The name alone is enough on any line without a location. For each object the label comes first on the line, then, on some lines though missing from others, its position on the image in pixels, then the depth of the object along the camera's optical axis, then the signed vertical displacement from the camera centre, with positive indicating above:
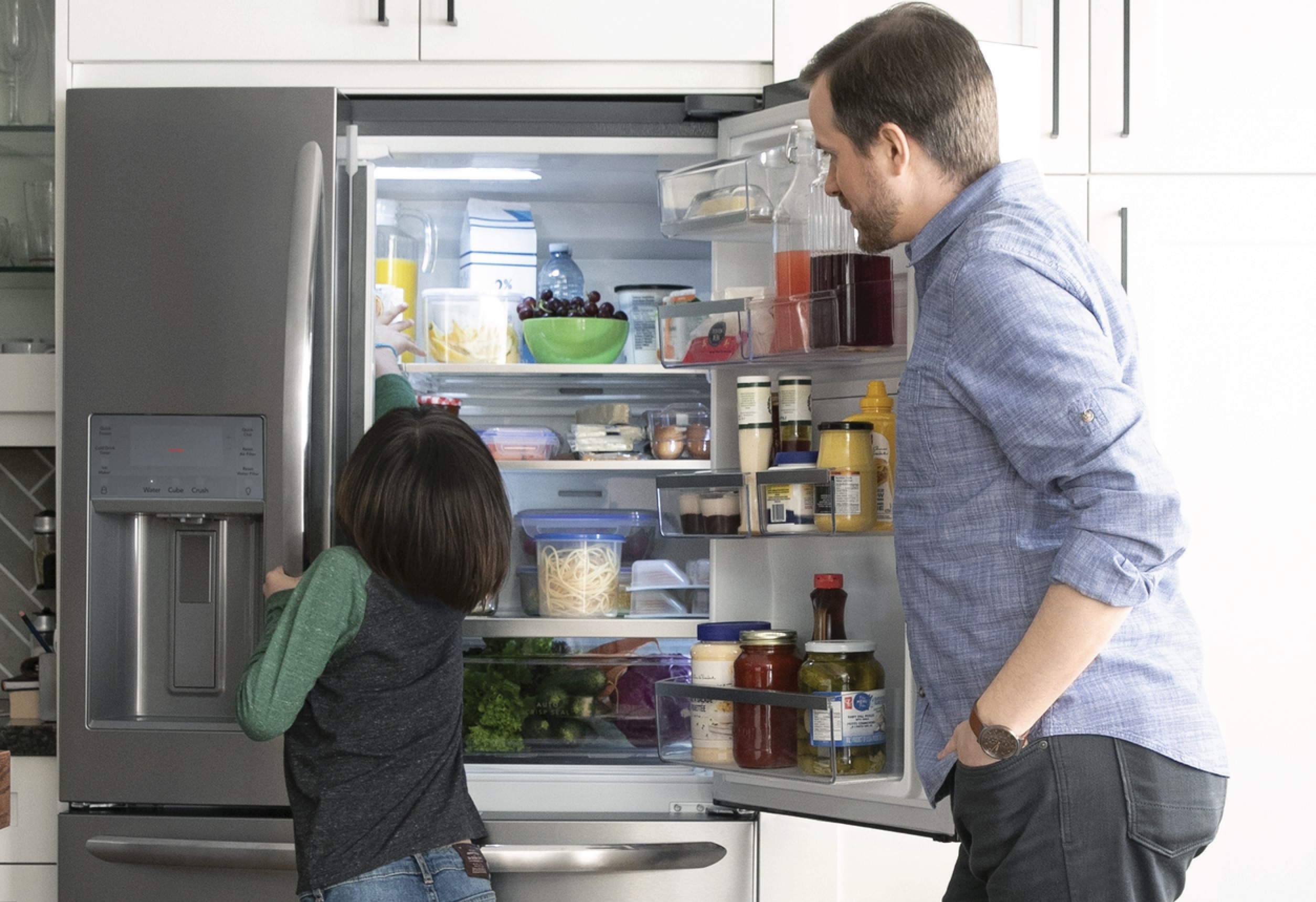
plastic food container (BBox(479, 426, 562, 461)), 2.25 -0.02
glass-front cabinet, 2.35 +0.50
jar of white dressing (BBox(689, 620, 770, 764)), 1.87 -0.37
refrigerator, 1.96 -0.08
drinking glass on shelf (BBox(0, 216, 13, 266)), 2.36 +0.35
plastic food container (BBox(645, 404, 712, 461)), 2.19 +0.00
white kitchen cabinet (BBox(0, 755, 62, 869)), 2.07 -0.65
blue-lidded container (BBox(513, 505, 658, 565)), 2.26 -0.17
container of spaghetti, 2.20 -0.25
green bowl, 2.23 +0.17
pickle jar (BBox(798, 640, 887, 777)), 1.71 -0.38
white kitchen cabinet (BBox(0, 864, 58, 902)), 2.08 -0.77
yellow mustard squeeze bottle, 1.71 -0.01
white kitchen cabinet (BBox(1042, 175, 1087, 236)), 2.12 +0.42
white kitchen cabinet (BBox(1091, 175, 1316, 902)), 2.09 +0.02
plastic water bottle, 2.38 +0.31
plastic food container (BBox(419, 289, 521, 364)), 2.22 +0.19
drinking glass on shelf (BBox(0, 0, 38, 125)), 2.34 +0.73
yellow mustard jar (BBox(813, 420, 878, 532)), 1.71 -0.06
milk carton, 2.34 +0.35
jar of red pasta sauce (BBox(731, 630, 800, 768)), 1.82 -0.41
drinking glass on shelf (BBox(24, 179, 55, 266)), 2.35 +0.40
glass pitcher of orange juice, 2.34 +0.35
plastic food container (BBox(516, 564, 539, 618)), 2.27 -0.29
